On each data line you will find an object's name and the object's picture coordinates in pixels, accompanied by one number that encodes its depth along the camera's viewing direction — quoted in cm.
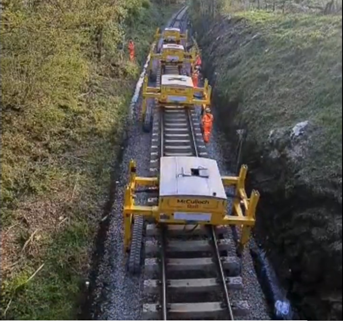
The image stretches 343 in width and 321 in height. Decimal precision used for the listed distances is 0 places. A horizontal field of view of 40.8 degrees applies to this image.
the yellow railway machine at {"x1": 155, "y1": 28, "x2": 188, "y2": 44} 2384
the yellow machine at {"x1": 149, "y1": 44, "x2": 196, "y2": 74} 1945
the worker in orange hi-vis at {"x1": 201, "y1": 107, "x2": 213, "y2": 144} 1340
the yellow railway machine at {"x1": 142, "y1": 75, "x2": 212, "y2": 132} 1402
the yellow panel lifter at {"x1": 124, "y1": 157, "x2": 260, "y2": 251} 763
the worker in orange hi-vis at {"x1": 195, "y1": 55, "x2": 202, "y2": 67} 2154
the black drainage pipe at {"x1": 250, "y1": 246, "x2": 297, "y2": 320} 732
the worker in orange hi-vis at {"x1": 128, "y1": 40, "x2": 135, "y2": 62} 2043
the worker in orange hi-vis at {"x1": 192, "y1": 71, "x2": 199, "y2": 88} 1796
